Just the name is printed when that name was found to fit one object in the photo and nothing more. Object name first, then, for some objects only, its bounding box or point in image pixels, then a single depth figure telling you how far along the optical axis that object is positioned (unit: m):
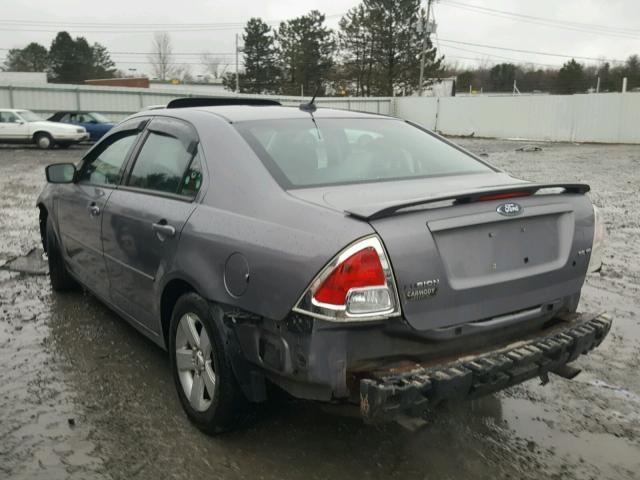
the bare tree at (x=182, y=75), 86.93
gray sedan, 2.41
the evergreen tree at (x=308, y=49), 58.09
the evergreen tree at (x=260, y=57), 62.78
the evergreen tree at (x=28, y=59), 70.62
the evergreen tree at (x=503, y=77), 83.31
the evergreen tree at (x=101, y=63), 72.50
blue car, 25.84
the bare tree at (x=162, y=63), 85.38
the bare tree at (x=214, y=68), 85.32
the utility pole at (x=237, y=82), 62.99
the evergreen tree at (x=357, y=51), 54.59
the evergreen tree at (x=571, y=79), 66.31
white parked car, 23.59
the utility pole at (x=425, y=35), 47.66
